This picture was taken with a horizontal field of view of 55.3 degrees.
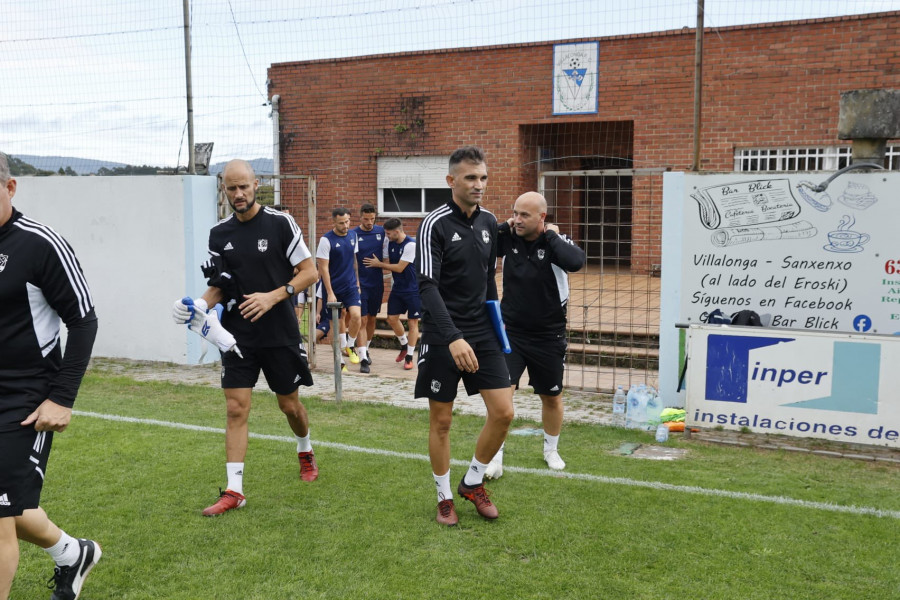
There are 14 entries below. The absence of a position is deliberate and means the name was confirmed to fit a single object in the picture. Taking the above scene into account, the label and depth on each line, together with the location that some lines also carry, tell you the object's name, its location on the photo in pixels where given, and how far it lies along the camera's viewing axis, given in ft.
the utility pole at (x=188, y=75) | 35.96
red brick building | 47.44
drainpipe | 60.94
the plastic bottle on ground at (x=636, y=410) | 25.04
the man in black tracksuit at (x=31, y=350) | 11.02
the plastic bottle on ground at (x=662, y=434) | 23.43
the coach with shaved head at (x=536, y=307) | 19.86
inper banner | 21.59
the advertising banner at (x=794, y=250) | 24.11
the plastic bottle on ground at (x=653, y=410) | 25.00
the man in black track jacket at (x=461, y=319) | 15.89
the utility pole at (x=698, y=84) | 26.78
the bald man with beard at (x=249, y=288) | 17.29
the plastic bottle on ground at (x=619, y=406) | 26.25
